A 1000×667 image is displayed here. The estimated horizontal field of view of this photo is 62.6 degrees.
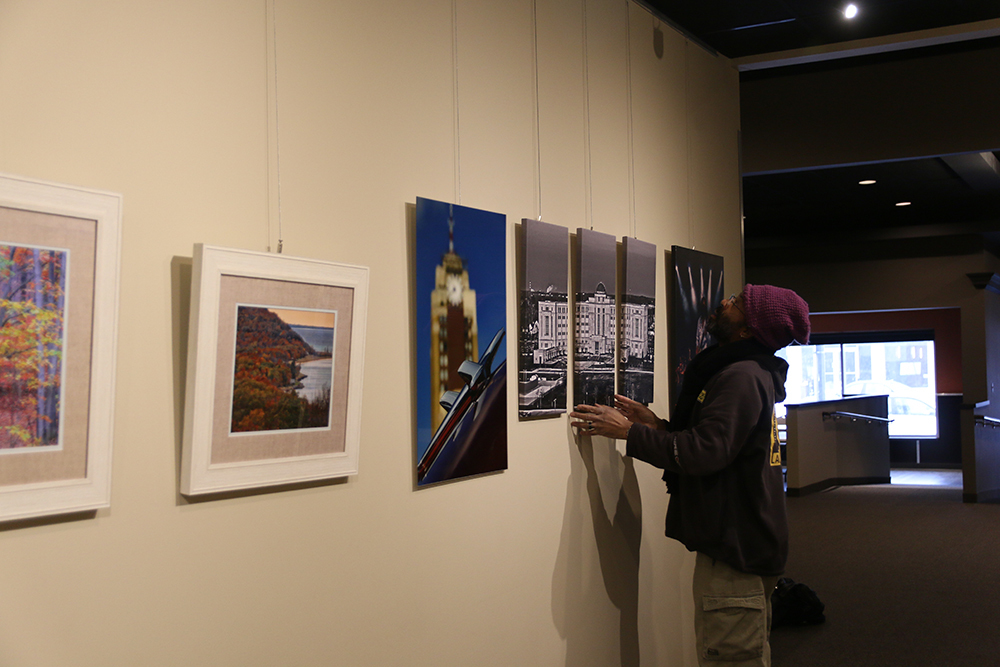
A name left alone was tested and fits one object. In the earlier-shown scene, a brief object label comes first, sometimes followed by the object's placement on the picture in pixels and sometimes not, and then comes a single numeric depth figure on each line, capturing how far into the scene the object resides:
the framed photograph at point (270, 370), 1.78
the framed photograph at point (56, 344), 1.47
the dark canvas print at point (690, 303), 3.91
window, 14.97
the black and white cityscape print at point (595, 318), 3.19
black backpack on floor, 5.58
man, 2.83
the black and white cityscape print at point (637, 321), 3.46
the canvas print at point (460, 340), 2.44
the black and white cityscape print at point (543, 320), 2.89
